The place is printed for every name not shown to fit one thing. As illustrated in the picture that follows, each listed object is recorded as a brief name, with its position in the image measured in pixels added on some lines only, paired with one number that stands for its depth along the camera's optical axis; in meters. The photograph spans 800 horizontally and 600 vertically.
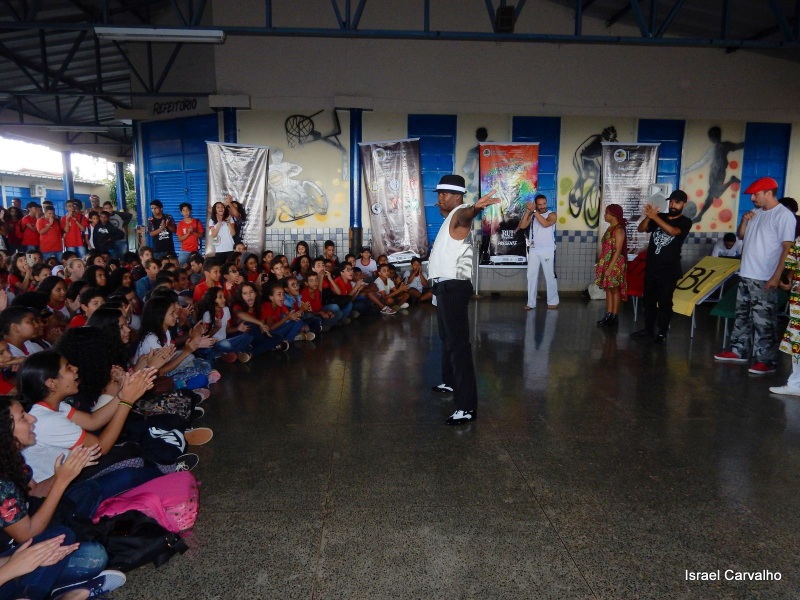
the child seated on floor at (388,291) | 8.09
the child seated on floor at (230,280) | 5.71
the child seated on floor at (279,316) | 5.78
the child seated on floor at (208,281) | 5.72
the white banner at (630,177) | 9.53
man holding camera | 8.39
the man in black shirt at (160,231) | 8.55
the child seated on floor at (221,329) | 5.14
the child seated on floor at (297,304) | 6.16
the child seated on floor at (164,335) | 3.97
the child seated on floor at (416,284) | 8.83
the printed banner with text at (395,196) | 9.39
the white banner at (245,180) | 9.05
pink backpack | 2.39
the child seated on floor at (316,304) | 6.64
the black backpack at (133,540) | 2.21
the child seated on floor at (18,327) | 3.45
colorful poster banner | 9.48
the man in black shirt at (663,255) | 5.96
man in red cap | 4.79
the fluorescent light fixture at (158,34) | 5.91
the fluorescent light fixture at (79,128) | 12.35
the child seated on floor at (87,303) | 4.33
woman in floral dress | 6.88
